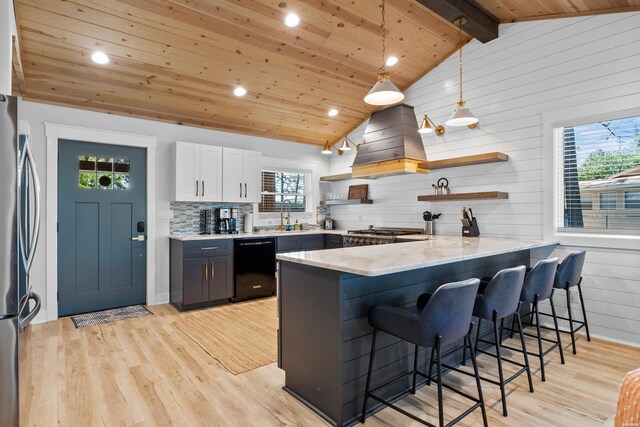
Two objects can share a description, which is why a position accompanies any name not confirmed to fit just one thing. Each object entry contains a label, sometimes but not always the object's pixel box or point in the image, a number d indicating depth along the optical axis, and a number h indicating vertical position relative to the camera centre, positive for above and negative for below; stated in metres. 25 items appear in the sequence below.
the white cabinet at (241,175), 5.13 +0.61
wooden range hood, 4.34 +0.89
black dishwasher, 4.83 -0.73
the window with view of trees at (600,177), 3.32 +0.36
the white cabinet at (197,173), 4.70 +0.60
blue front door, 4.14 -0.11
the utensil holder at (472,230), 4.21 -0.20
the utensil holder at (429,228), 4.80 -0.19
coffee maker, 5.16 -0.09
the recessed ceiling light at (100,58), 3.46 +1.59
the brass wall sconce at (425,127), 4.17 +1.04
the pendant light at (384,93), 2.77 +0.97
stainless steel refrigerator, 1.57 -0.19
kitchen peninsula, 2.07 -0.63
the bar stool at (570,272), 3.09 -0.53
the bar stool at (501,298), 2.19 -0.54
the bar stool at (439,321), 1.81 -0.58
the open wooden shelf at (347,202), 5.79 +0.22
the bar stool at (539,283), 2.65 -0.54
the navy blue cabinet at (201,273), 4.42 -0.73
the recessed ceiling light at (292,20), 3.47 +1.97
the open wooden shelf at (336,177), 5.93 +0.66
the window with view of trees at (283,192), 6.04 +0.42
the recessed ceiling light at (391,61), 4.51 +2.00
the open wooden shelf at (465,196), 4.05 +0.22
